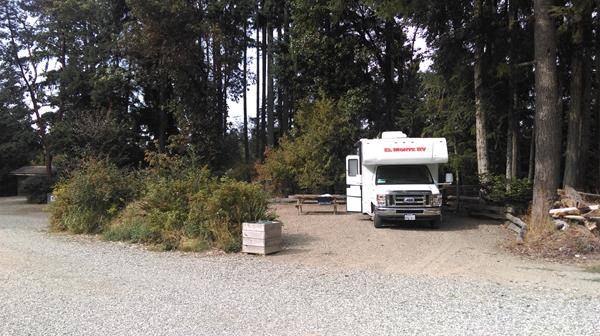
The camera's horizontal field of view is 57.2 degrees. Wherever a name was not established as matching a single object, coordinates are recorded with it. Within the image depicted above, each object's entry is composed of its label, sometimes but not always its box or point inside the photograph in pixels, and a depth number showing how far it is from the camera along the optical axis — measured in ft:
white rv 54.19
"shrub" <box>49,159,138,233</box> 54.90
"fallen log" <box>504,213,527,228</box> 49.78
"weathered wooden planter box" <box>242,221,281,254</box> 40.65
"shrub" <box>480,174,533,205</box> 67.97
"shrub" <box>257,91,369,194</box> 88.02
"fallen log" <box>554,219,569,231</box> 43.35
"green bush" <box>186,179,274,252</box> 43.52
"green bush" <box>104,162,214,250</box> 45.84
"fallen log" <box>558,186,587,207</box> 46.78
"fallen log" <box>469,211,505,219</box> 62.54
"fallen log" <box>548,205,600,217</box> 43.66
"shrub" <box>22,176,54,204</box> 129.39
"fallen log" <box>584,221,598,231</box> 42.04
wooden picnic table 71.99
